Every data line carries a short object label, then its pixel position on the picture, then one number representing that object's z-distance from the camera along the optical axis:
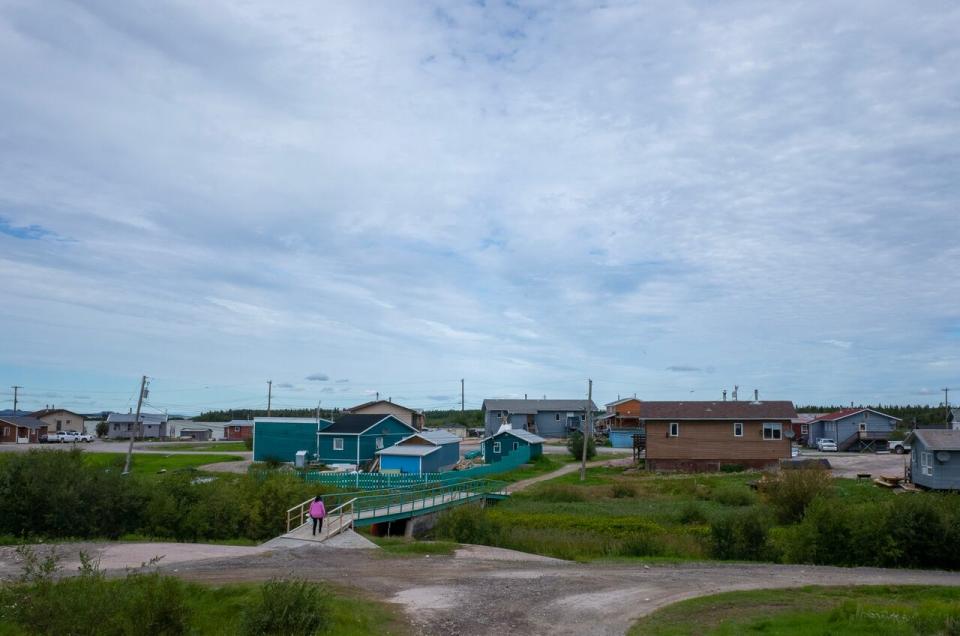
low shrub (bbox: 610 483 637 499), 41.94
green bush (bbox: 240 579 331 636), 12.20
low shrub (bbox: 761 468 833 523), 28.98
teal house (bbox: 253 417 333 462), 60.81
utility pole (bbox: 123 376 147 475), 44.81
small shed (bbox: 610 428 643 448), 85.69
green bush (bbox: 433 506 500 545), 28.11
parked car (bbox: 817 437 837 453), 76.25
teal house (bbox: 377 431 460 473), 50.12
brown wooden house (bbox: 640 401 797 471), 54.84
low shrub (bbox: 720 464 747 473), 54.66
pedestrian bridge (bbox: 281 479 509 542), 27.48
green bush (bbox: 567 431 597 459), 65.38
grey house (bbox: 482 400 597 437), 92.88
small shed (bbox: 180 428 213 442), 115.19
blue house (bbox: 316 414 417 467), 58.66
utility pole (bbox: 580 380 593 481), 48.84
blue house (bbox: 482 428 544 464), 64.31
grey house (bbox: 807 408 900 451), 78.06
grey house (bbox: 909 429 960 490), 37.34
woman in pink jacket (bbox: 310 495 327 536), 26.17
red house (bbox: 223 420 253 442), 110.94
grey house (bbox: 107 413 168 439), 108.81
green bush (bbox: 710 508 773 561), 24.44
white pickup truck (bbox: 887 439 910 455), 71.12
